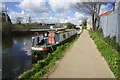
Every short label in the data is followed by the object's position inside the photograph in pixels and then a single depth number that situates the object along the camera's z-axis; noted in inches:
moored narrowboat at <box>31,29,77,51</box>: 306.1
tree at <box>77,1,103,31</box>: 588.8
